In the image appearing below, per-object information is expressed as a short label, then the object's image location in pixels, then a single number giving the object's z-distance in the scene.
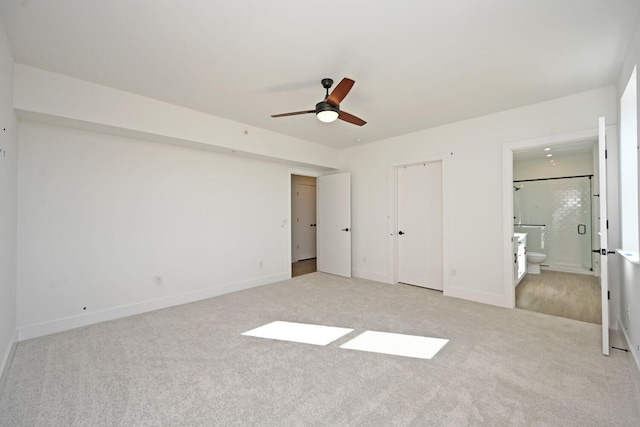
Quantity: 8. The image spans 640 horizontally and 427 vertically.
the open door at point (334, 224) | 5.46
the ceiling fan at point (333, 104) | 2.42
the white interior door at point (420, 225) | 4.55
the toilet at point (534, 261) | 5.38
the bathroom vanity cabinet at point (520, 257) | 4.24
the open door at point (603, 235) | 2.39
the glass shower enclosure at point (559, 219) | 5.65
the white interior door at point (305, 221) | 7.40
